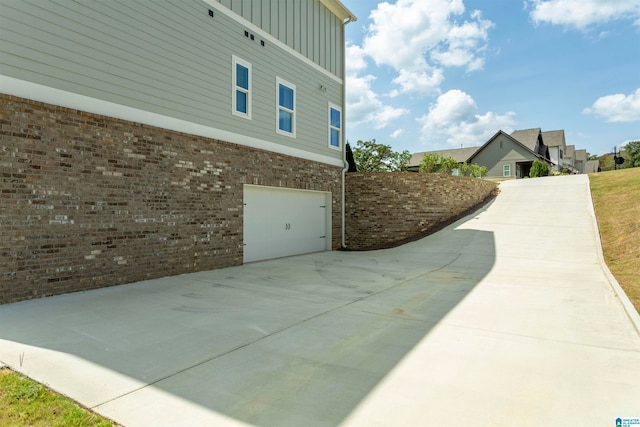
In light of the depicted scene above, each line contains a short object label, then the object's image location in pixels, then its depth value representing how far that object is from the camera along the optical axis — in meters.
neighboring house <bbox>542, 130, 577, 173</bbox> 42.03
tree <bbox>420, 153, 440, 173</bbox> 28.59
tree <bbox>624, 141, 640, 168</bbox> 57.25
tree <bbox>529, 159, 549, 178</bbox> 29.33
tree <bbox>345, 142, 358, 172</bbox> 16.47
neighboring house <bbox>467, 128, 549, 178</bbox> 35.25
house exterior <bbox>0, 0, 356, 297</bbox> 5.45
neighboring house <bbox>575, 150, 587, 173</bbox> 54.62
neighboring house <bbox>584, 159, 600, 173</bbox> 57.29
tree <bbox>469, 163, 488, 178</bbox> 31.16
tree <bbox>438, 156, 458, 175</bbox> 29.06
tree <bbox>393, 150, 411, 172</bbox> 31.94
